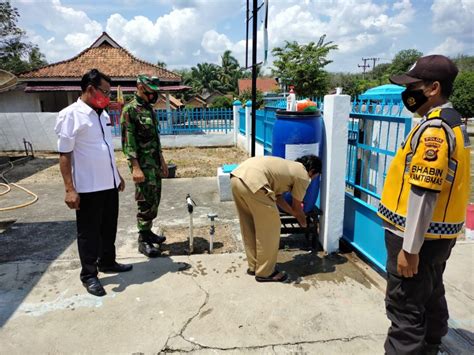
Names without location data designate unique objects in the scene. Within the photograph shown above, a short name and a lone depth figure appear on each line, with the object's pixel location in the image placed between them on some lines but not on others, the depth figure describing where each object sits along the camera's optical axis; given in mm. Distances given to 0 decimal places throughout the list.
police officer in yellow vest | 1643
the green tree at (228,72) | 49688
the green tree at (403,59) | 51462
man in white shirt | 2770
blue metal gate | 3021
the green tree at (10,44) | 20156
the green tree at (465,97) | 20141
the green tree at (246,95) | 31688
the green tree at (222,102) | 36150
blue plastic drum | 3504
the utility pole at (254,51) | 5102
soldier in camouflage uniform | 3408
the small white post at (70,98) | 17275
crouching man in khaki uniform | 2904
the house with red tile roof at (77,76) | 16500
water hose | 7202
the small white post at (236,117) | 12680
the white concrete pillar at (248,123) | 10398
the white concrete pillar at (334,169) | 3389
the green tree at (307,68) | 25266
